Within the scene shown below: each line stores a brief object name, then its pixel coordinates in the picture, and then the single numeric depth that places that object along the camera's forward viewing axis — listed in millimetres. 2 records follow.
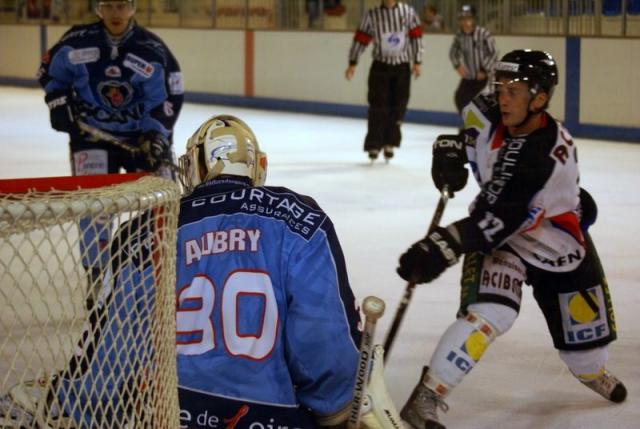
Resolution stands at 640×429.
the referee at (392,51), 16638
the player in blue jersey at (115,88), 8131
